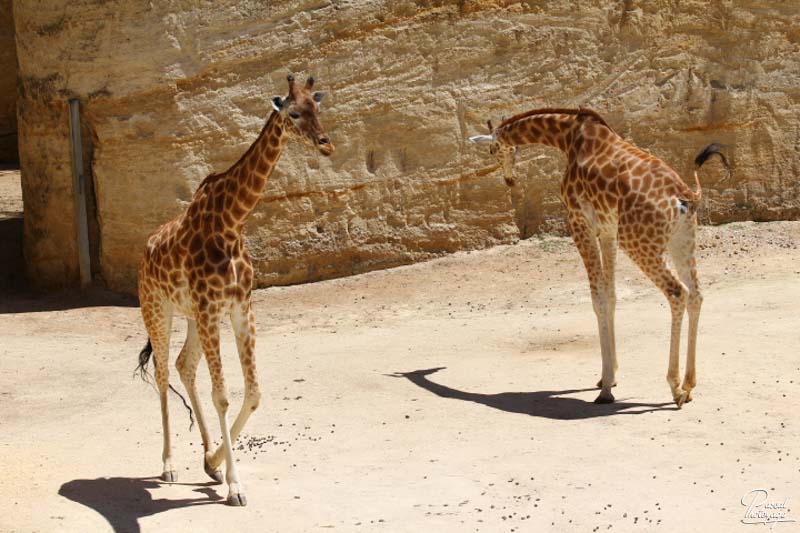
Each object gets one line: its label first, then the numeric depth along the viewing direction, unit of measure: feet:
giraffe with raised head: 44.51
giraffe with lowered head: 54.25
